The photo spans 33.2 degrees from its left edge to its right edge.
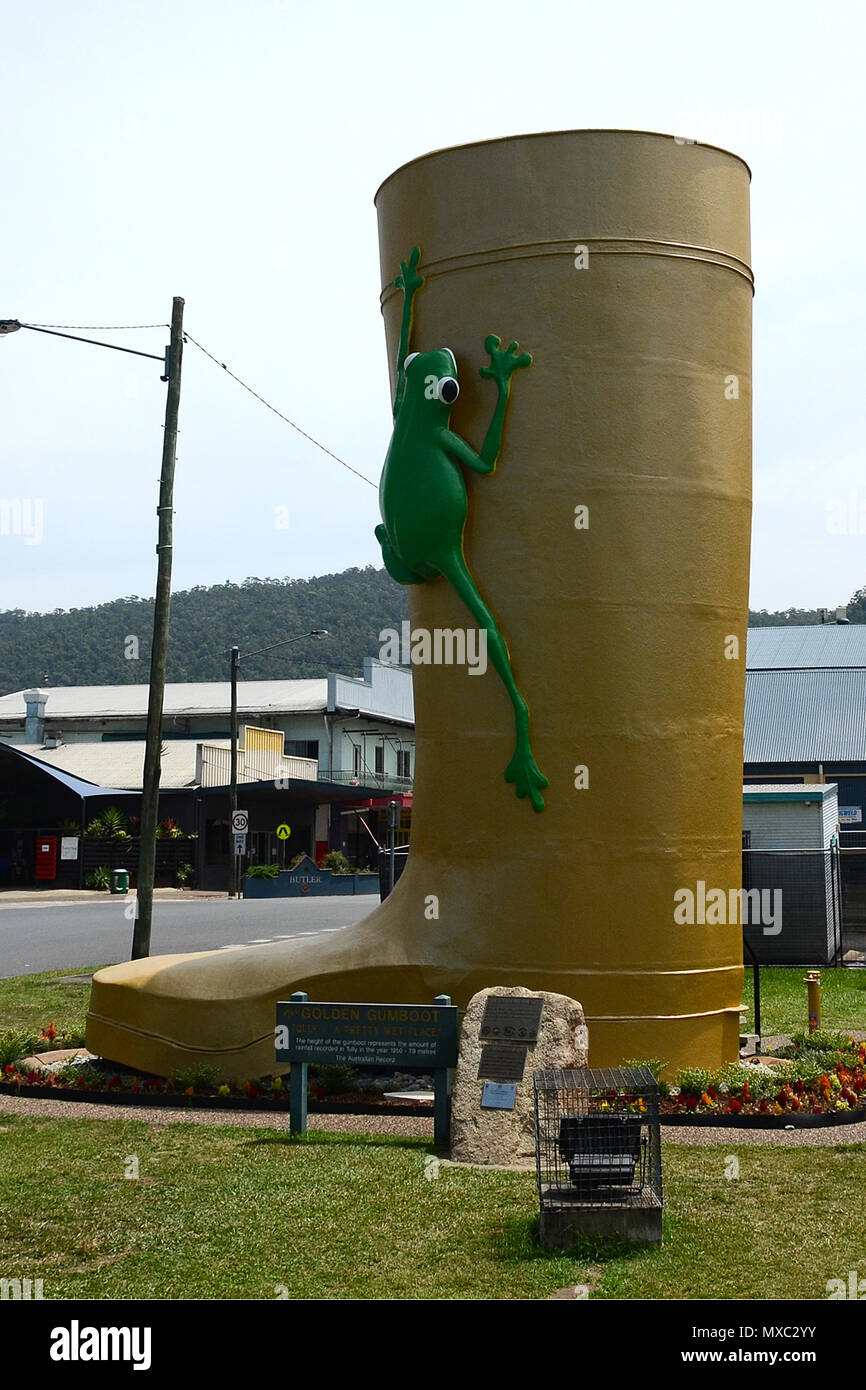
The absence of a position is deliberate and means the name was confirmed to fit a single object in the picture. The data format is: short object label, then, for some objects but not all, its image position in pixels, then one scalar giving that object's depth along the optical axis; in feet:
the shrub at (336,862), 169.78
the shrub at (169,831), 160.25
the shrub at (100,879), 156.46
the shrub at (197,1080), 39.24
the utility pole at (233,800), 139.85
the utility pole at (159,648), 59.98
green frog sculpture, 38.88
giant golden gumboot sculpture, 38.22
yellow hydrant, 47.30
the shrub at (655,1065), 36.24
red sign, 160.97
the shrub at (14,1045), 43.02
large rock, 31.30
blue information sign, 33.55
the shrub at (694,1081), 36.09
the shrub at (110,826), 157.48
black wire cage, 24.17
